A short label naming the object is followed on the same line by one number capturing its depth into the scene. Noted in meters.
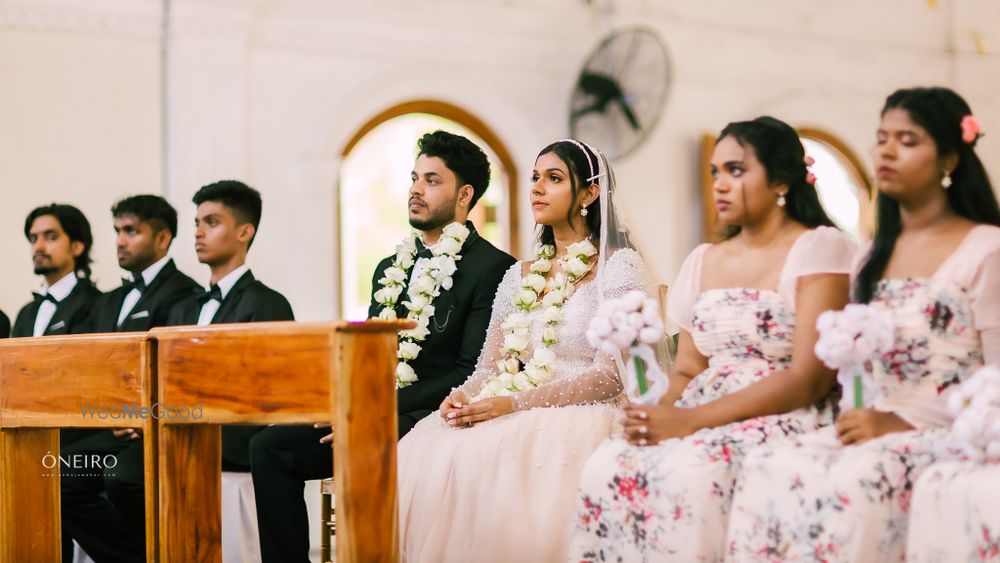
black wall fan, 7.73
